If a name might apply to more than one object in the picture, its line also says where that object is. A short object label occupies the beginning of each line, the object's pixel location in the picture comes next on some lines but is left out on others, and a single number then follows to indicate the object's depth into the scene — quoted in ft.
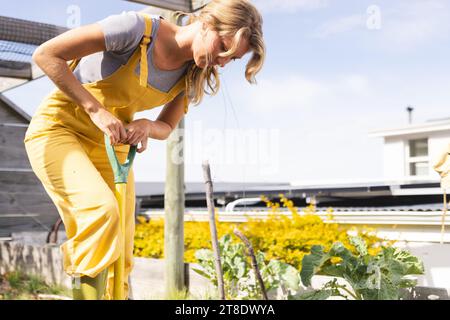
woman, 6.28
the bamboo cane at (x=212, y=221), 11.61
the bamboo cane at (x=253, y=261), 11.31
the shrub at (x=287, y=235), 16.25
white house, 38.52
